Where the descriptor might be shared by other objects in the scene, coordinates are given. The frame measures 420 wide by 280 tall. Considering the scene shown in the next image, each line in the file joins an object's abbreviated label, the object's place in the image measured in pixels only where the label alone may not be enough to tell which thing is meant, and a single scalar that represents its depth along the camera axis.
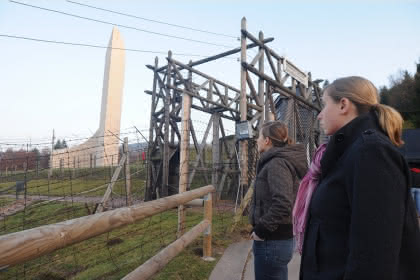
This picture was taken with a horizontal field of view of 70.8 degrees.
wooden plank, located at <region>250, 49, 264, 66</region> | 7.02
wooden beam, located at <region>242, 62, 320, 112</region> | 6.55
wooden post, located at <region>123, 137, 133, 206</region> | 8.43
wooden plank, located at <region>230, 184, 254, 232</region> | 5.45
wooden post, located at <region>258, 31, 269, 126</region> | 7.22
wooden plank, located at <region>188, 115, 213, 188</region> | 10.13
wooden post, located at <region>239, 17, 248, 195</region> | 6.21
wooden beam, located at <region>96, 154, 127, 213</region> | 8.15
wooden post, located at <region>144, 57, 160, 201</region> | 10.25
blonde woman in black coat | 0.97
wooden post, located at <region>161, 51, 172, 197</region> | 9.51
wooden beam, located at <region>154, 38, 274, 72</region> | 7.36
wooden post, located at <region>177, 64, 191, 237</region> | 4.56
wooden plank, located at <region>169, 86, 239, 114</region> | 9.38
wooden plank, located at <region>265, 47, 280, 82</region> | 7.50
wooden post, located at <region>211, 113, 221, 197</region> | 9.85
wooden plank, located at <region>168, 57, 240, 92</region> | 9.56
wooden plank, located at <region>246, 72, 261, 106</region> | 6.84
